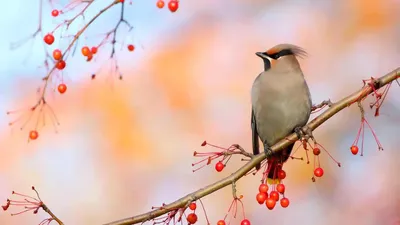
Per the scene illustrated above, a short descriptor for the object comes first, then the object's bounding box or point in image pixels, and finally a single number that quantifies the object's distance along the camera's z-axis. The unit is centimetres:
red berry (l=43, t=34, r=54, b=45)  490
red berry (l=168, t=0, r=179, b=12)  441
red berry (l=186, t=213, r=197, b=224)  407
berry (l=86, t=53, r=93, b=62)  475
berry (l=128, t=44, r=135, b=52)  551
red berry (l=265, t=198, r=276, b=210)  456
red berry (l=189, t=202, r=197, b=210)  411
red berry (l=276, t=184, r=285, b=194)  471
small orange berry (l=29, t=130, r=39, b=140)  531
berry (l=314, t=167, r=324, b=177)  471
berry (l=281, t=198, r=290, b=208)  481
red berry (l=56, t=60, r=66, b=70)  435
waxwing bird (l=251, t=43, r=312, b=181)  606
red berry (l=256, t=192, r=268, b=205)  462
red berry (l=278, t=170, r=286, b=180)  507
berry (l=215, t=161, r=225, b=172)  447
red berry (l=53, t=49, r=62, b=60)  462
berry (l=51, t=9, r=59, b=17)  472
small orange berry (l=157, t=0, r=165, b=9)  448
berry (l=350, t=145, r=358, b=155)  451
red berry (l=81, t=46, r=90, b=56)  485
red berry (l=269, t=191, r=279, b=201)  464
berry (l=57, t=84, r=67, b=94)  510
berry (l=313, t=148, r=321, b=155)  434
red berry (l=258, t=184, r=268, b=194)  464
